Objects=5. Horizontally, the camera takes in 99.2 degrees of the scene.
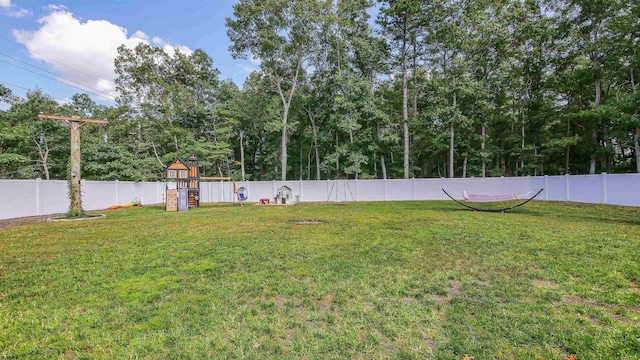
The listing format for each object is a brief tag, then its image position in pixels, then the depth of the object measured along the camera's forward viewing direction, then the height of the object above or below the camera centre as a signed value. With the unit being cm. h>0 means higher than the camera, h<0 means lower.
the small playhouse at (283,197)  1480 -83
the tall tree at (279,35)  1838 +1050
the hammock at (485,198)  912 -67
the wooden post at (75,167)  904 +60
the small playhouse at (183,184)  1237 -3
